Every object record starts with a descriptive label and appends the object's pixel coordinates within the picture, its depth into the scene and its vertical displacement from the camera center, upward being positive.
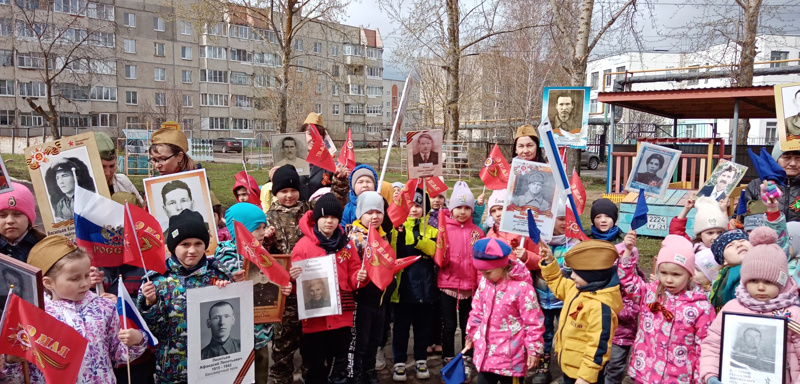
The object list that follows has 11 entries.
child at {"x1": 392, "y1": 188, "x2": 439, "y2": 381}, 5.15 -1.40
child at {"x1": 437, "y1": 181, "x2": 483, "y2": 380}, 5.16 -1.19
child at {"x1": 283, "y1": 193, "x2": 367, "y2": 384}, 4.40 -1.17
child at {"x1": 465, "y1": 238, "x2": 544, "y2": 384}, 3.97 -1.27
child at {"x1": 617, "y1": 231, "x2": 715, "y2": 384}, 3.55 -1.13
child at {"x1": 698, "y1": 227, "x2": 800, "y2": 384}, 3.01 -0.83
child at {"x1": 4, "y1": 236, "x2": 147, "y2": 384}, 2.99 -0.92
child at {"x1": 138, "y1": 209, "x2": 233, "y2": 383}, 3.48 -0.93
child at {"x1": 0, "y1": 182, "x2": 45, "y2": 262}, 3.56 -0.57
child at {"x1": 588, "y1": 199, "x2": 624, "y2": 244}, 4.81 -0.65
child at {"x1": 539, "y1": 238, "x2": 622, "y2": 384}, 3.58 -1.10
